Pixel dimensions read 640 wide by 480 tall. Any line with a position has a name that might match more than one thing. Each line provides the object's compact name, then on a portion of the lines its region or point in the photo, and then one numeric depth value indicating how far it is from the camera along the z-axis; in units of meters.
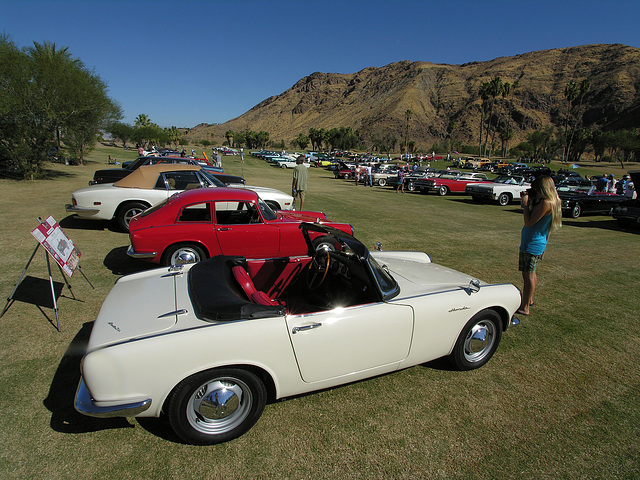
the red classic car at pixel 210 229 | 5.36
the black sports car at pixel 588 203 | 13.41
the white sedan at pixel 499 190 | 16.67
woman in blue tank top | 4.34
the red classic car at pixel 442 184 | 20.19
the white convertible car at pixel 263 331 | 2.31
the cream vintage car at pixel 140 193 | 7.66
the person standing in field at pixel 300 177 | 10.77
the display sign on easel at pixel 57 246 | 3.95
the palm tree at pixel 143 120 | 89.89
